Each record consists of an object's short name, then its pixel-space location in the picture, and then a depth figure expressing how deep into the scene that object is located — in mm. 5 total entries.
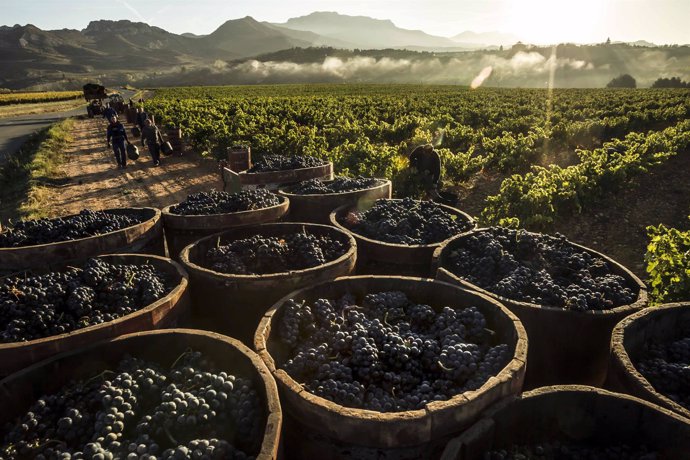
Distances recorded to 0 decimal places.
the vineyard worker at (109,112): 21089
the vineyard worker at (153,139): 16156
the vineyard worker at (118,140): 15562
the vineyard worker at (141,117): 20203
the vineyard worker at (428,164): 9188
